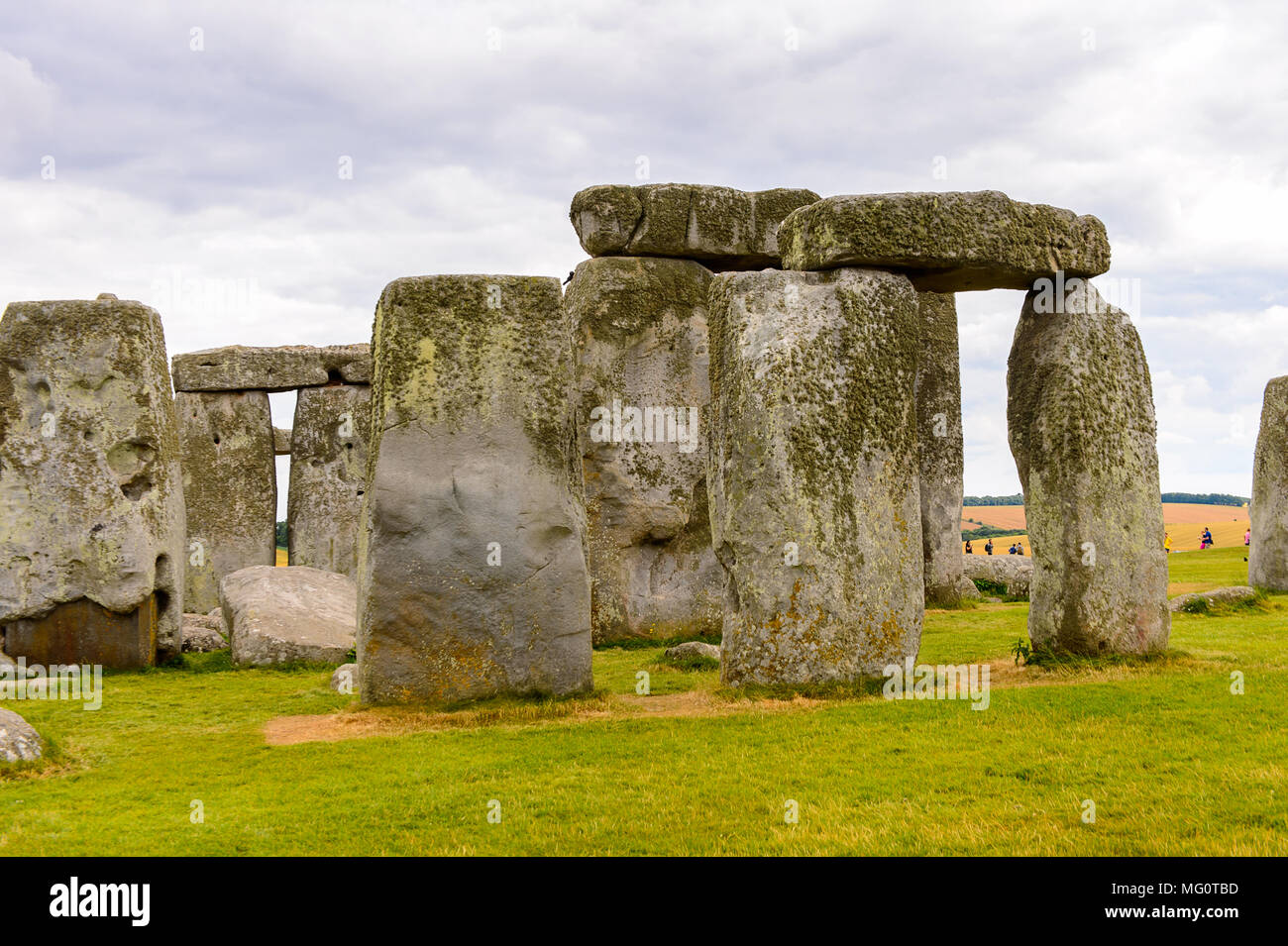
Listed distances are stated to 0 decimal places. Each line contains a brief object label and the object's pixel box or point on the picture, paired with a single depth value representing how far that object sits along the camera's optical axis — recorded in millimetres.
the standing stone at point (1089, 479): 9570
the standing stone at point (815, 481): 8672
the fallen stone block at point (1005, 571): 18281
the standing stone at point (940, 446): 16891
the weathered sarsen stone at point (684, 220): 14148
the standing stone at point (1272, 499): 16656
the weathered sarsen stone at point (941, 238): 8969
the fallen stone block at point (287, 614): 11953
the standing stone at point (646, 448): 13945
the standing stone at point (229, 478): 21125
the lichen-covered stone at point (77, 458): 11477
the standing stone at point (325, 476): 21609
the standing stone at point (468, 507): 8664
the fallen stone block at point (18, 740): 7203
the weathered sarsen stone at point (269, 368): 21203
